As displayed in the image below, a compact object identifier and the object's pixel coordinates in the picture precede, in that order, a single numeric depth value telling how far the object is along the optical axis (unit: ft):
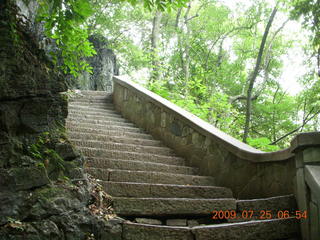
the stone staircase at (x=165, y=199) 8.59
